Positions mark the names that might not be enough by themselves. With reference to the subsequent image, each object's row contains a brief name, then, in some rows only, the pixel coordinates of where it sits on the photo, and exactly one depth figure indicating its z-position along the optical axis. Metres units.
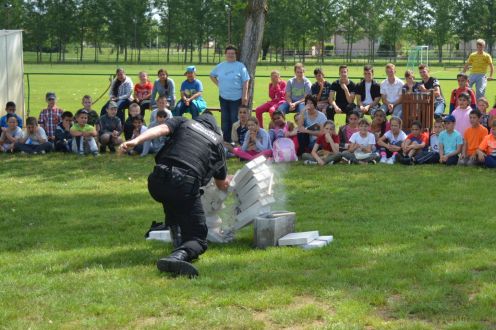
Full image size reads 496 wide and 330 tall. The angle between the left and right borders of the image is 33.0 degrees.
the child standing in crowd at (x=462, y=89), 16.56
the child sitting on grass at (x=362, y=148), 14.19
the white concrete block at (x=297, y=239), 8.21
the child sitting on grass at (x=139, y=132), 15.63
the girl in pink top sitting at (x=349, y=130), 14.77
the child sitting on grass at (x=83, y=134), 15.81
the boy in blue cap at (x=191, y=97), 17.95
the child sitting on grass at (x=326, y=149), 14.24
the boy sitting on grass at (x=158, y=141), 15.12
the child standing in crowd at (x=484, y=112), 14.48
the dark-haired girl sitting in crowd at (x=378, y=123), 14.92
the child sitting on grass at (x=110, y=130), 15.94
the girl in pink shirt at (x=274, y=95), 17.72
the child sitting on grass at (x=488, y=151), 13.36
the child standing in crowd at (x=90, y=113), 16.58
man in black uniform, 7.29
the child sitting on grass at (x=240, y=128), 15.01
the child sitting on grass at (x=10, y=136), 16.14
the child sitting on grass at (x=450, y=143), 13.77
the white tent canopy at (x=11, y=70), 19.94
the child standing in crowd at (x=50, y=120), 16.89
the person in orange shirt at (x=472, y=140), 13.70
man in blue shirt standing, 16.17
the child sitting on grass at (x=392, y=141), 14.31
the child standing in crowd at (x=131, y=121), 16.39
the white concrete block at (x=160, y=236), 8.52
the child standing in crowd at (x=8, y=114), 16.53
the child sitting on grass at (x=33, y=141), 16.08
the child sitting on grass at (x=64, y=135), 16.22
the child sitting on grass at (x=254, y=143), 14.37
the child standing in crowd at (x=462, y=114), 14.62
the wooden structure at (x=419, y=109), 15.83
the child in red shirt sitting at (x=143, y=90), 18.82
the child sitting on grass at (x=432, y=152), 14.00
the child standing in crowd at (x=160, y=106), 15.63
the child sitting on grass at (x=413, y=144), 14.06
